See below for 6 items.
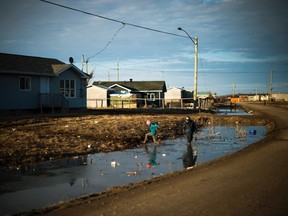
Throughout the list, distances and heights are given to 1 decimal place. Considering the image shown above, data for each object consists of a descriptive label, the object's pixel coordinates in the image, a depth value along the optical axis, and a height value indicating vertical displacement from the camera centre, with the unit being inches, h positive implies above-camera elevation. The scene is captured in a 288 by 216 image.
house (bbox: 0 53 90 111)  967.0 +60.2
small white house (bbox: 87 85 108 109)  1936.5 +49.4
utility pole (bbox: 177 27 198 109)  1291.8 +163.0
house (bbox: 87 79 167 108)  1927.9 +68.5
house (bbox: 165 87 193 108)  2989.4 +84.7
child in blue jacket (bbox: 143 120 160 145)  561.3 -54.6
